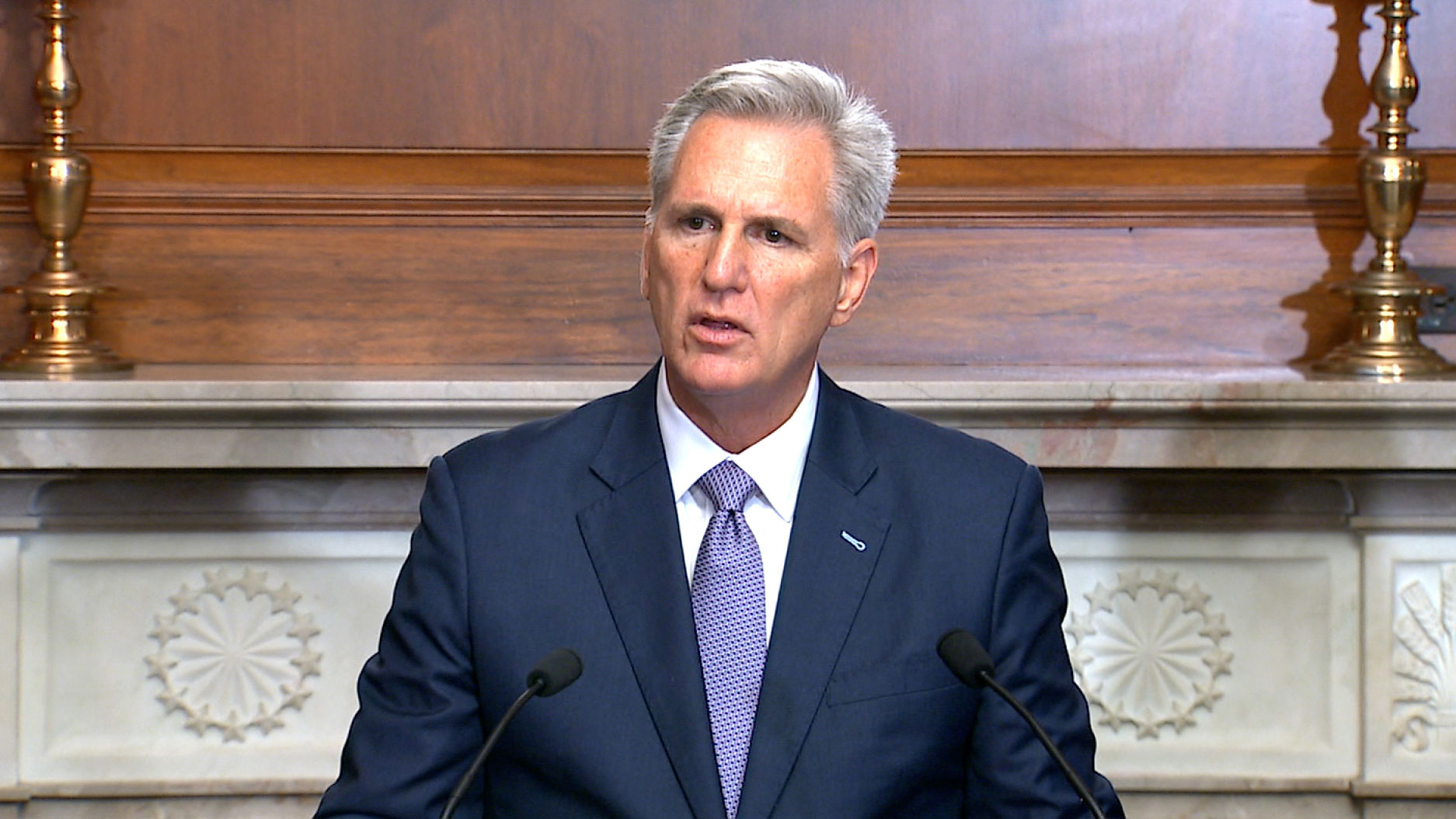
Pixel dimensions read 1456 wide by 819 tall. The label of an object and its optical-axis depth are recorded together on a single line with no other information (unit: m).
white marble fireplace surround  5.61
